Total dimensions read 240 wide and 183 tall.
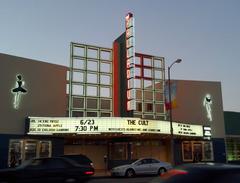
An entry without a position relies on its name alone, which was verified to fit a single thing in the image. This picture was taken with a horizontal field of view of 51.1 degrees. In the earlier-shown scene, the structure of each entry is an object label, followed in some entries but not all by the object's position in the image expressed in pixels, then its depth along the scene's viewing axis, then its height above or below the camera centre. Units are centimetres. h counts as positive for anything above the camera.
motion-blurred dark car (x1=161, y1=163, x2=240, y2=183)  365 -55
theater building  1968 +230
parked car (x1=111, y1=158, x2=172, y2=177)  1753 -216
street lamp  1956 +310
